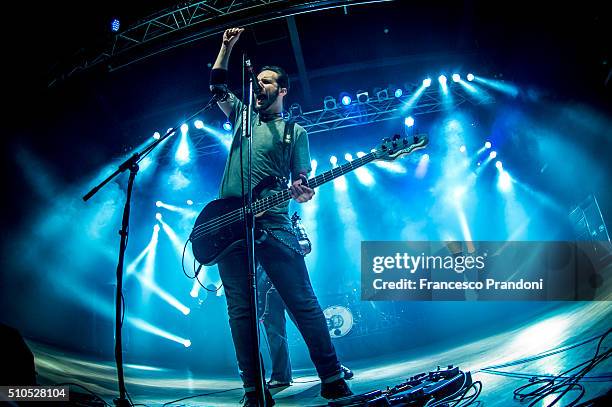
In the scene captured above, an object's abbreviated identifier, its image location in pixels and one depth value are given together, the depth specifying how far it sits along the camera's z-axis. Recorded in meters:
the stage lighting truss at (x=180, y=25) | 6.28
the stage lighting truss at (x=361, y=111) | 8.50
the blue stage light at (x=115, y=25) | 6.88
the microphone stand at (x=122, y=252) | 2.47
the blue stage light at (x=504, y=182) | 9.93
